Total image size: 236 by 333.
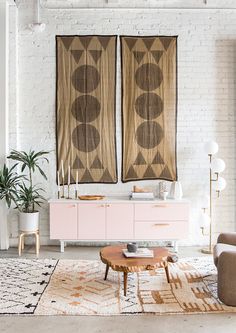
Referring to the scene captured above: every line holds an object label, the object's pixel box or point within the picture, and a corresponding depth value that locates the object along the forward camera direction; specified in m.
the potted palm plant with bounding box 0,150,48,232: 5.32
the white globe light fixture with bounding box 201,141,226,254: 5.44
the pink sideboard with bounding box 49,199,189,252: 5.36
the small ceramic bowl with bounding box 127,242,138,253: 3.98
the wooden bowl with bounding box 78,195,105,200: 5.45
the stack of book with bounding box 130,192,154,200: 5.50
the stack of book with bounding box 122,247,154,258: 3.88
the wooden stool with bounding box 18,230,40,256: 5.31
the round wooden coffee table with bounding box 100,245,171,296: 3.64
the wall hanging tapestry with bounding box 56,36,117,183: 5.82
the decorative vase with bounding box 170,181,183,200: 5.57
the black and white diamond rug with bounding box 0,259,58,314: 3.47
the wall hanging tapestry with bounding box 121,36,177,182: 5.85
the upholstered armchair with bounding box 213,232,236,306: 3.49
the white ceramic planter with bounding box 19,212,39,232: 5.31
